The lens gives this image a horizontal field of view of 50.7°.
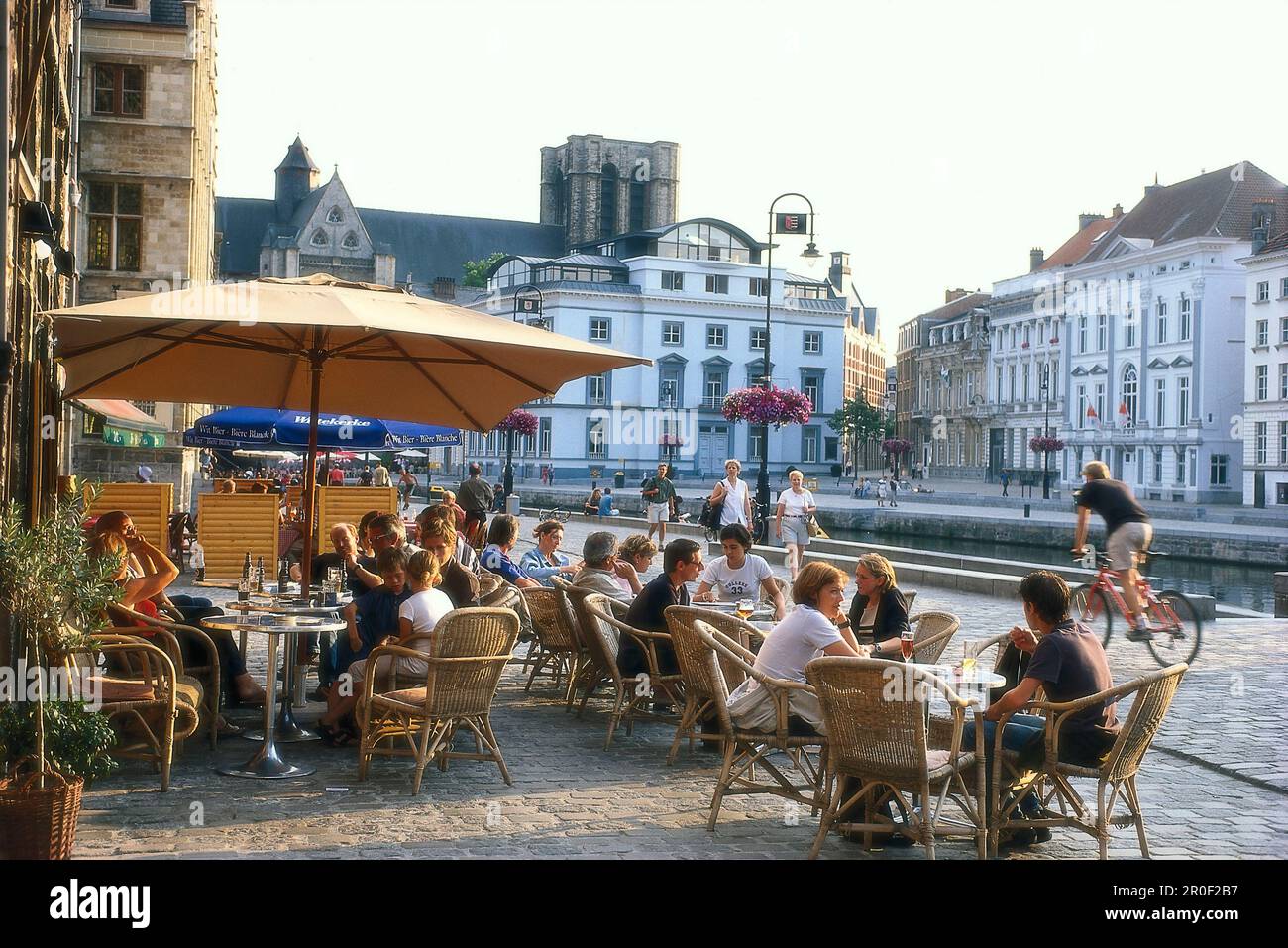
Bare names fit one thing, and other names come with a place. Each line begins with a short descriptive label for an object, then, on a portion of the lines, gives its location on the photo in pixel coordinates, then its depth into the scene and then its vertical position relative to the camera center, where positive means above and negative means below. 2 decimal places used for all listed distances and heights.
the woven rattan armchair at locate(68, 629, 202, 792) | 6.61 -1.23
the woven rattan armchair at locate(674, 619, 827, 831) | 6.19 -1.28
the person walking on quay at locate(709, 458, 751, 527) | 19.70 -0.51
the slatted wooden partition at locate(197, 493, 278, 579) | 17.28 -0.97
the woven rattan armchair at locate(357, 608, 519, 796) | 6.86 -1.22
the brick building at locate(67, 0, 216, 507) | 29.06 +6.33
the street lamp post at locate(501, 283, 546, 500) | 40.62 +0.34
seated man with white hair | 9.47 -0.76
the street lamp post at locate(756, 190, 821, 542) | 29.17 +0.39
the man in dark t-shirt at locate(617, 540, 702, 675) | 8.20 -0.86
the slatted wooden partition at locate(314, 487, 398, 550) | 18.38 -0.62
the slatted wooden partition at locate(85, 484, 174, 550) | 17.03 -0.65
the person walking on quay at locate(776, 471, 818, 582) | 19.36 -0.76
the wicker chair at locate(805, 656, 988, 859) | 5.42 -1.12
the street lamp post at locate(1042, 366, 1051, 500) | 62.43 +0.69
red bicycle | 12.28 -1.33
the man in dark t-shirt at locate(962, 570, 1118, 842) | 5.76 -0.90
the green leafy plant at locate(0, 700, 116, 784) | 5.15 -1.10
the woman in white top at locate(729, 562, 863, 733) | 6.25 -0.83
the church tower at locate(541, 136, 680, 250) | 100.25 +20.39
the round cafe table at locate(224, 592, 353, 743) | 7.44 -0.86
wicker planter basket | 4.96 -1.35
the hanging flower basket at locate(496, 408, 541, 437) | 52.66 +1.45
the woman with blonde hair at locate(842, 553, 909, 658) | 7.59 -0.75
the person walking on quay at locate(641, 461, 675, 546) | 26.39 -0.81
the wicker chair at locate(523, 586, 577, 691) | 9.38 -1.15
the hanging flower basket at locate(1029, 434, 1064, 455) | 72.69 +1.31
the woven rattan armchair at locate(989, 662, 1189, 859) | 5.57 -1.25
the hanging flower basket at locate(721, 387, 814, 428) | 35.12 +1.50
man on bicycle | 11.93 -0.47
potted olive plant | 5.00 -0.98
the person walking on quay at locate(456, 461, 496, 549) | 14.85 -0.54
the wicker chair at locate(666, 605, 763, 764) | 7.25 -1.06
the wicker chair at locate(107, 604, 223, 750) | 7.30 -1.12
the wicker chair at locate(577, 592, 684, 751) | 8.18 -1.27
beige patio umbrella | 6.74 +0.63
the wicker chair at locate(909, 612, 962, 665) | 7.80 -0.99
